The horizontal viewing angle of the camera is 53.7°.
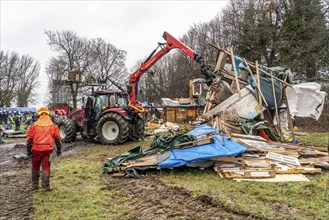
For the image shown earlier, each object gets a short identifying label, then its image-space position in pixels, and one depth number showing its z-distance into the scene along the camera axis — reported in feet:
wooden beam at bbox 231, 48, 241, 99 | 35.45
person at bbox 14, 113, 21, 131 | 78.24
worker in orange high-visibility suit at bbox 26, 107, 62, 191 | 20.24
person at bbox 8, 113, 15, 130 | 90.46
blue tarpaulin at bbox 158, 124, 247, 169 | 22.89
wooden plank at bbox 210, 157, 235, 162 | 23.28
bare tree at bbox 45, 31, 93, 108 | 128.47
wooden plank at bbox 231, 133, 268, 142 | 29.07
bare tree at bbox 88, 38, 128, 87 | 135.95
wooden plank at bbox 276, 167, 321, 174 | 21.99
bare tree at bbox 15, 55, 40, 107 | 145.07
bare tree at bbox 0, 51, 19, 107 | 135.74
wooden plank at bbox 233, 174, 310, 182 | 20.51
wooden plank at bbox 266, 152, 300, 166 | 24.06
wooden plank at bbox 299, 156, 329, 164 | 24.72
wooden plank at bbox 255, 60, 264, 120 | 35.42
